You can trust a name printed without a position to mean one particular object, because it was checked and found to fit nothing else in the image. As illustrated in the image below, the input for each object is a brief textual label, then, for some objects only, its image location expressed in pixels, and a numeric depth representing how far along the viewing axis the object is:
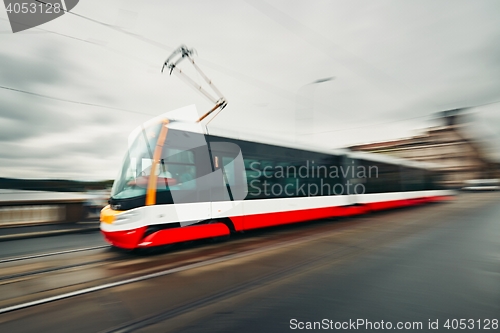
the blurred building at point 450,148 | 65.81
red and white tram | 5.76
